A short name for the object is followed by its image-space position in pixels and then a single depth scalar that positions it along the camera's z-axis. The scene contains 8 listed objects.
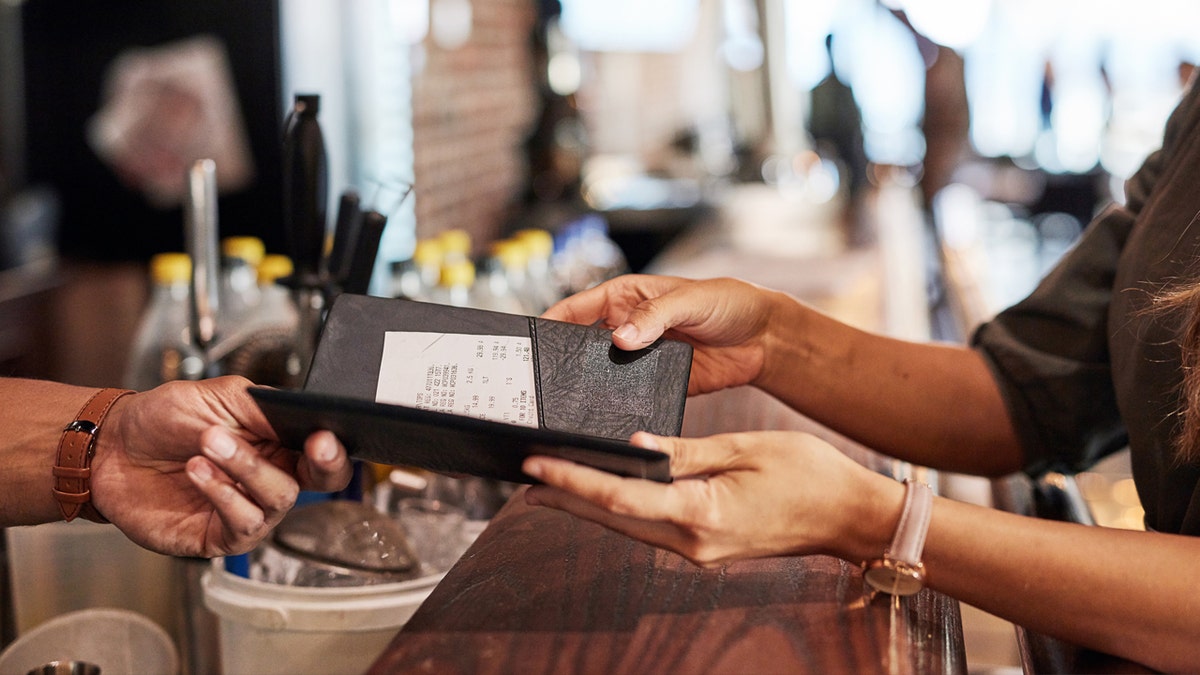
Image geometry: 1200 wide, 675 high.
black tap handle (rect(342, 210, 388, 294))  1.18
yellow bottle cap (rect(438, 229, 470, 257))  1.80
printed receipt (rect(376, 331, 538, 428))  0.87
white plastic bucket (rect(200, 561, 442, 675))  1.00
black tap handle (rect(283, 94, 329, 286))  1.21
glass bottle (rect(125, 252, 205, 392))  1.49
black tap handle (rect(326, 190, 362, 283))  1.24
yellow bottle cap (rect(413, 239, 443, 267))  1.66
